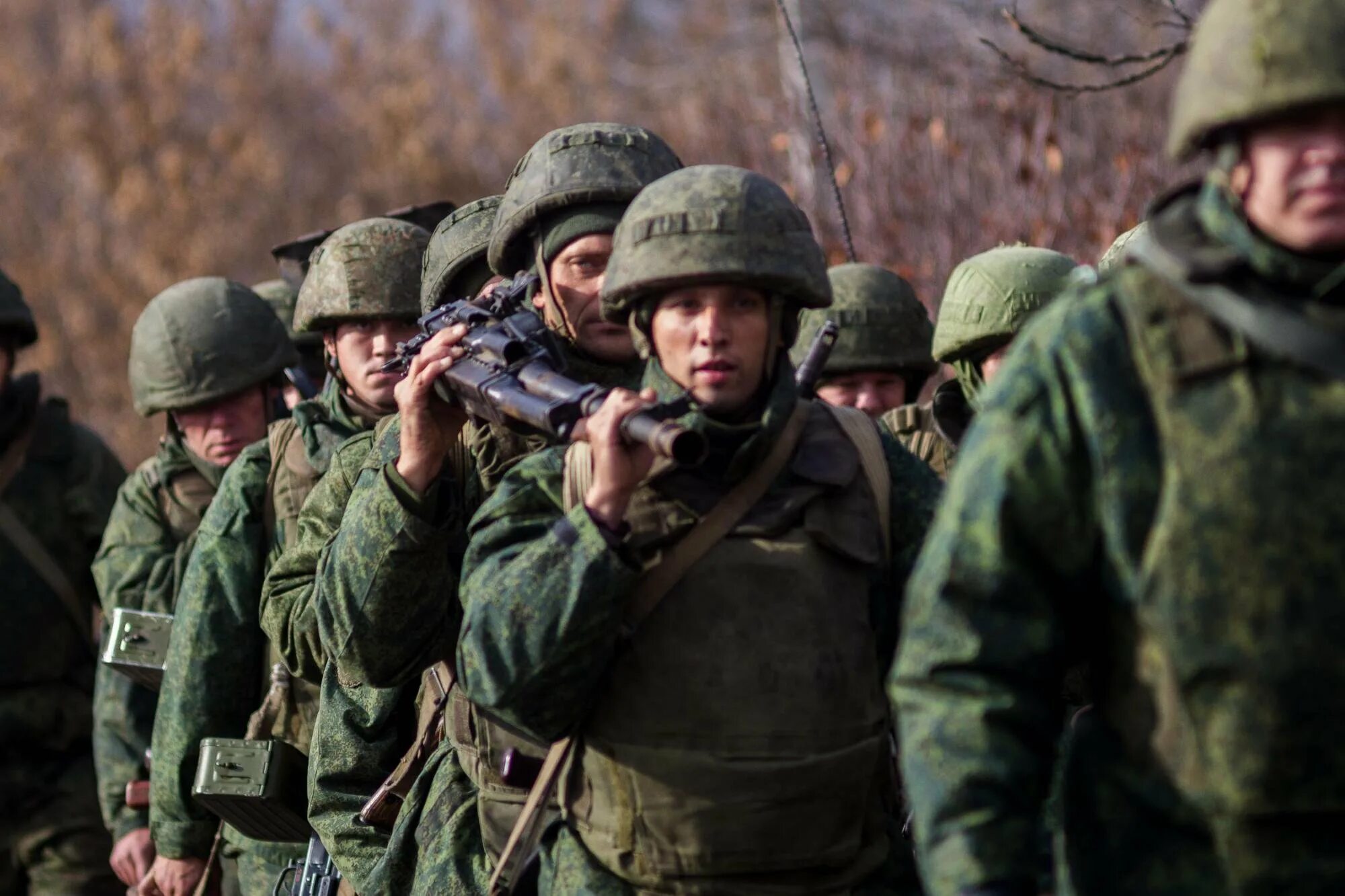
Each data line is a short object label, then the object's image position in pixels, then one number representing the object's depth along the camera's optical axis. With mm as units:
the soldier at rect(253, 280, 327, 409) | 17578
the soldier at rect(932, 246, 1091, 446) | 13828
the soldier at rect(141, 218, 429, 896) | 13969
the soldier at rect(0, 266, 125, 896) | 17859
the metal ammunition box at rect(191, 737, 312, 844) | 13656
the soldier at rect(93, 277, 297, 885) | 16578
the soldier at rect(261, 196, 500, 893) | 12141
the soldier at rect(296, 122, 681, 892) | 10633
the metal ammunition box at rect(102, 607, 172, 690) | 15437
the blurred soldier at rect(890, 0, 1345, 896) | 6988
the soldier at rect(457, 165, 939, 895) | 8898
